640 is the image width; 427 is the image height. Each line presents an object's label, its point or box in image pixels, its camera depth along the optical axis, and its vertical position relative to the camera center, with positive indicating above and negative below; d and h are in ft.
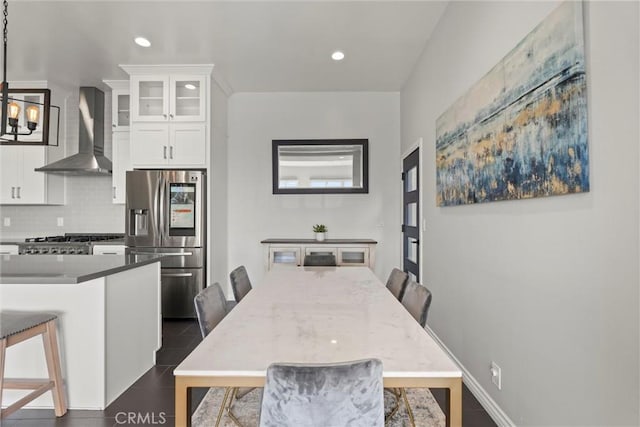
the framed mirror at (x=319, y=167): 14.79 +2.32
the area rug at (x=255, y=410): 6.07 -3.80
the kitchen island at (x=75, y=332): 6.42 -2.27
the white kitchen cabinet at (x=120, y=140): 13.47 +3.25
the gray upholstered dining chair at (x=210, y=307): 5.02 -1.49
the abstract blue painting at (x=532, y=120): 3.98 +1.50
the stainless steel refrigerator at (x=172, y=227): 12.17 -0.33
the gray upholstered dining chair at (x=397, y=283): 7.17 -1.52
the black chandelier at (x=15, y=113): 7.36 +2.68
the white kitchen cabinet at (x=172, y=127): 12.44 +3.51
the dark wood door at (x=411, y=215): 11.87 +0.09
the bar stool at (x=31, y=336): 5.46 -2.36
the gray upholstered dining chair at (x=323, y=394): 2.90 -1.59
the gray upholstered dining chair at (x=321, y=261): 11.01 -1.47
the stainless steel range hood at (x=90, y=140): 13.46 +3.40
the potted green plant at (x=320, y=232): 14.12 -0.63
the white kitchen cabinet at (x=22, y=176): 13.88 +1.83
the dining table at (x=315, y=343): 3.24 -1.49
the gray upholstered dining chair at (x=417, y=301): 5.39 -1.50
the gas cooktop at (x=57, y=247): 12.38 -1.09
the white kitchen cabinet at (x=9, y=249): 13.01 -1.21
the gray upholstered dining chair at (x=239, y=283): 7.12 -1.49
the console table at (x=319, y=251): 13.53 -1.40
